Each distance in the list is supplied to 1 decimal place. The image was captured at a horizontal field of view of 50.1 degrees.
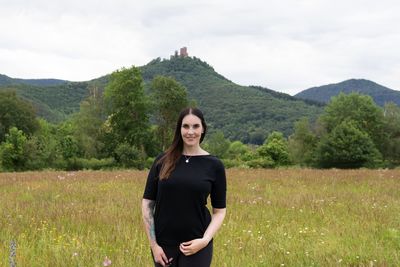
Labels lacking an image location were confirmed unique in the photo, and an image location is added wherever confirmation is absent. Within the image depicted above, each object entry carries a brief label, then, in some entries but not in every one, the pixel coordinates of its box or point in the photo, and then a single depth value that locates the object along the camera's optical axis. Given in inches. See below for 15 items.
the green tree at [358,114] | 2207.2
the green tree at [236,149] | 3585.1
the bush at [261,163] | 1566.6
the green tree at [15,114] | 2150.6
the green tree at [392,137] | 2195.0
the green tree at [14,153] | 1393.9
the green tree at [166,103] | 1898.4
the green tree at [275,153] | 2162.9
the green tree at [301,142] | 2335.1
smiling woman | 123.7
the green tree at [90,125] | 1945.1
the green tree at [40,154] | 1430.9
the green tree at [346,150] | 1793.8
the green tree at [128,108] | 1790.1
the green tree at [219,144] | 3094.7
